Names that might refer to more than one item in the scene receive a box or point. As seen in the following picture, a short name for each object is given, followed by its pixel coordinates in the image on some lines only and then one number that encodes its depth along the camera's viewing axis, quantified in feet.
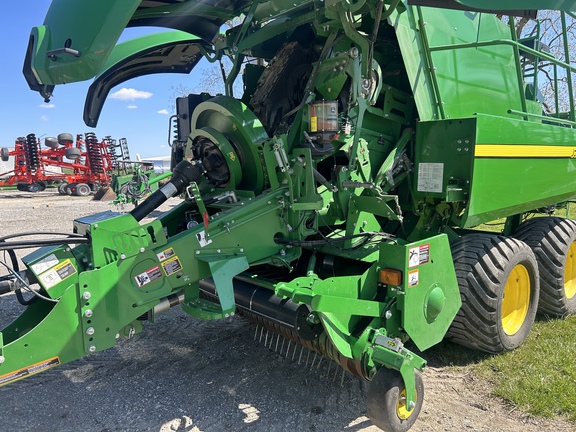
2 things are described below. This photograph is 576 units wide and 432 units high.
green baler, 7.93
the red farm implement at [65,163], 62.03
